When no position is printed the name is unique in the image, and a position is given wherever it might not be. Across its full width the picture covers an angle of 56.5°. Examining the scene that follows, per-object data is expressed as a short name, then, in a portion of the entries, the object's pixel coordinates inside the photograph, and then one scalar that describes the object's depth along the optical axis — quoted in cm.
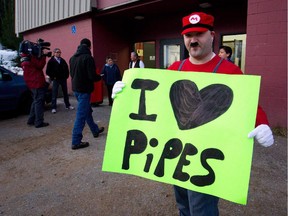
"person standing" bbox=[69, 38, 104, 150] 445
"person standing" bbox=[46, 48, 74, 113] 752
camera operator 568
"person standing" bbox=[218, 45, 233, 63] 475
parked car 697
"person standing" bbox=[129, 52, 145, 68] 779
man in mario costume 176
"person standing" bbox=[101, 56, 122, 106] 852
